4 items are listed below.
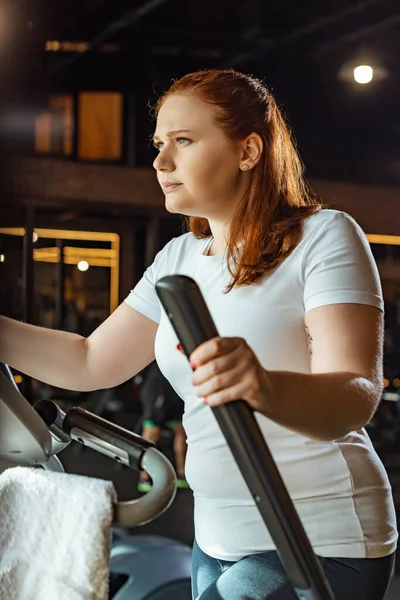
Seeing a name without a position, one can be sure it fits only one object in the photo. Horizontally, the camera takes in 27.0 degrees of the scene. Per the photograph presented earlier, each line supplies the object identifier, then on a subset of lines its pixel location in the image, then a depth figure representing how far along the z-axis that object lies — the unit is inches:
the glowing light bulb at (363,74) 94.3
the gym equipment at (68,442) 36.7
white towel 36.3
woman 38.6
